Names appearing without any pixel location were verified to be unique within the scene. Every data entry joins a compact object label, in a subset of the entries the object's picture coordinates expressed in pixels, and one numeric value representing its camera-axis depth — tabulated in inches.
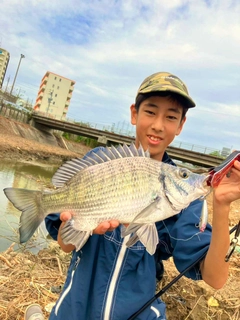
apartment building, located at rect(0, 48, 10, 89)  3602.9
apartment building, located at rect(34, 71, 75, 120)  3115.2
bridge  1184.7
